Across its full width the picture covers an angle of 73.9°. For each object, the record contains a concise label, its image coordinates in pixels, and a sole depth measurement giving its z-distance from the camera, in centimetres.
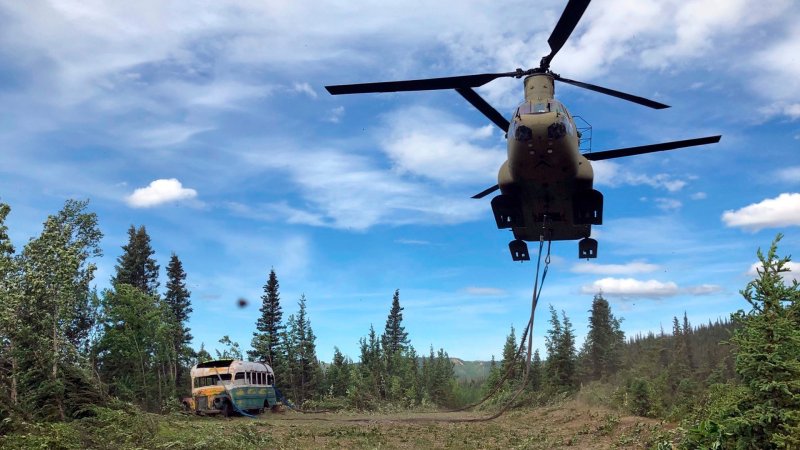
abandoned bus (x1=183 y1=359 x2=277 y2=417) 2814
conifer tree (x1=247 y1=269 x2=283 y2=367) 5175
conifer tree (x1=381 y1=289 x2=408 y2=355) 6888
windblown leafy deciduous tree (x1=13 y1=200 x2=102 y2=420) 1613
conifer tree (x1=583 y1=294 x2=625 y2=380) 6166
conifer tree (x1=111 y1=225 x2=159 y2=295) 5131
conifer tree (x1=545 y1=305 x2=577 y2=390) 4975
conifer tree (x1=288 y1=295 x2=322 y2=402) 5292
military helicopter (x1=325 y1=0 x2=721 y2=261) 1166
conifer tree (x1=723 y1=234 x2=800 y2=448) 865
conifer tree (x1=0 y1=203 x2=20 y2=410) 1922
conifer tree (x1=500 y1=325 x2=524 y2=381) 5795
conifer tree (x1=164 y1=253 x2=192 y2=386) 5328
